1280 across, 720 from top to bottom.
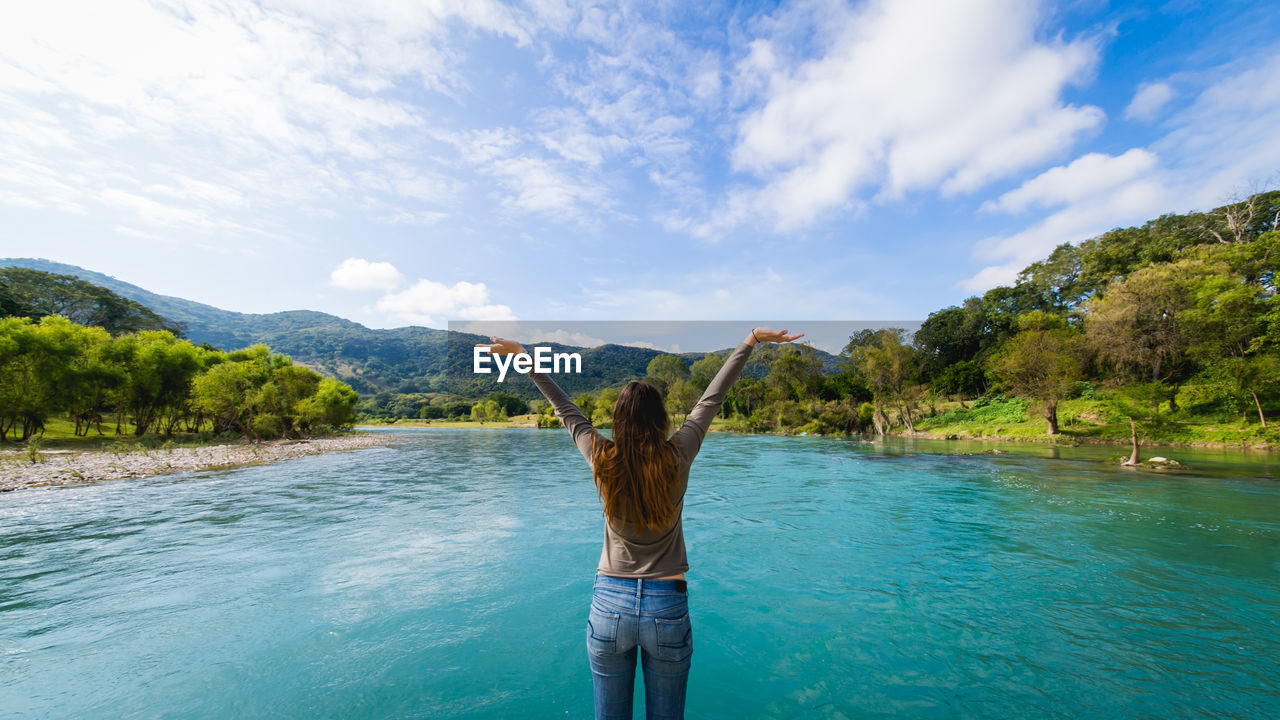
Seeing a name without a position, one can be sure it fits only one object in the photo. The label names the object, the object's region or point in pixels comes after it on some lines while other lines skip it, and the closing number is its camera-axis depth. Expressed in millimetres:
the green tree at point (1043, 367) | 32531
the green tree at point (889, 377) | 47656
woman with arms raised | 2131
